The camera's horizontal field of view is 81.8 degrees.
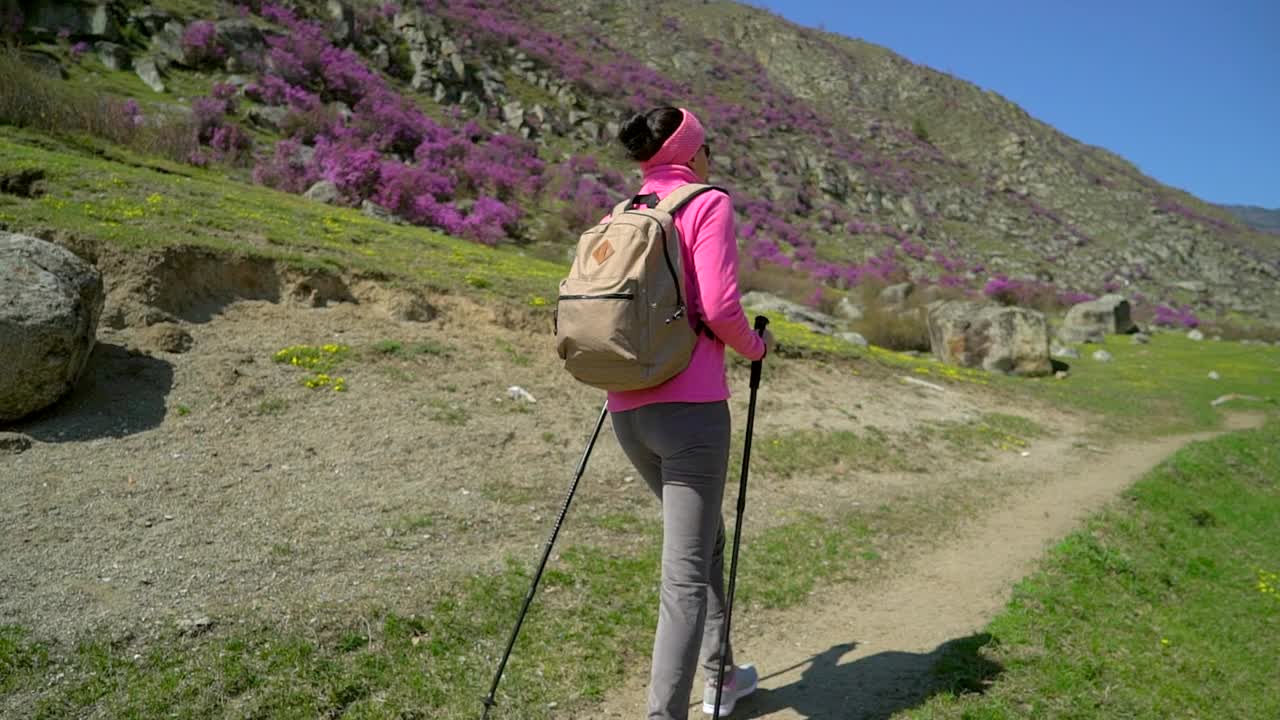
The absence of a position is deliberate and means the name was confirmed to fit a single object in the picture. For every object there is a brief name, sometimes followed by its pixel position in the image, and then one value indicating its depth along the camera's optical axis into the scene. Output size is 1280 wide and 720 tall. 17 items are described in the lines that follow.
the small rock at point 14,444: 6.73
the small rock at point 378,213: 19.67
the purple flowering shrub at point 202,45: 28.61
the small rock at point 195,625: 4.55
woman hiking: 3.08
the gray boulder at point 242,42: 29.61
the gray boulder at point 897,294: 30.70
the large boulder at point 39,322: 6.89
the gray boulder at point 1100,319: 33.59
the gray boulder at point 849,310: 28.91
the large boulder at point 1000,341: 23.62
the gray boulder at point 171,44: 28.33
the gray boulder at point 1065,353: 27.92
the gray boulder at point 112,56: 26.16
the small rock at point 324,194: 20.45
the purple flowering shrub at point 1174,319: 40.69
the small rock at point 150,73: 25.83
